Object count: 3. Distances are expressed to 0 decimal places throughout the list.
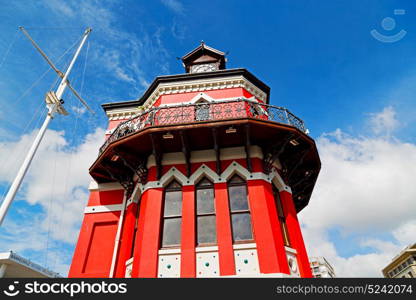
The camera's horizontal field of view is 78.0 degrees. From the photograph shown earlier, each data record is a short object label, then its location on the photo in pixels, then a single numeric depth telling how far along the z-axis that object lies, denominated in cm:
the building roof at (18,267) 1236
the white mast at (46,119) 1068
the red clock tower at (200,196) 869
